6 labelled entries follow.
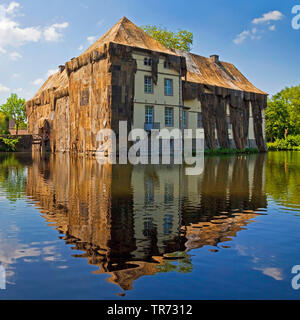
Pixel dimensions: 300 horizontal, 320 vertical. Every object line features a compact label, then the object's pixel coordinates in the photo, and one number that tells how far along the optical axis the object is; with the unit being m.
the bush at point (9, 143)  47.22
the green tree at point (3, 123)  58.32
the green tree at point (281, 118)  68.00
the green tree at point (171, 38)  51.06
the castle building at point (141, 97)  29.57
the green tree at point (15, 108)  78.62
